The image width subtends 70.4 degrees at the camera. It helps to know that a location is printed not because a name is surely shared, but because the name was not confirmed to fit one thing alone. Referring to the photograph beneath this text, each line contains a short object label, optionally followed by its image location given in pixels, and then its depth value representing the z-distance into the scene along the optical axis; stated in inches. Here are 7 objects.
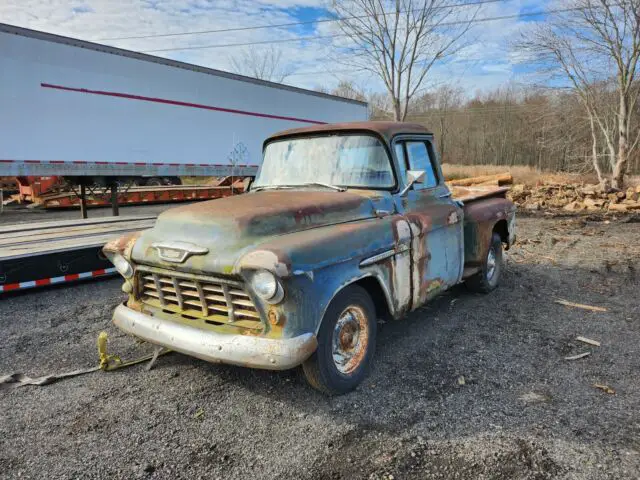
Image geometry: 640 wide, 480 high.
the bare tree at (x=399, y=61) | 717.9
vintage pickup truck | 112.9
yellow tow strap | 140.4
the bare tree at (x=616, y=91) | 665.6
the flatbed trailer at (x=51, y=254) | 209.0
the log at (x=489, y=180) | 683.4
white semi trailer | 342.6
